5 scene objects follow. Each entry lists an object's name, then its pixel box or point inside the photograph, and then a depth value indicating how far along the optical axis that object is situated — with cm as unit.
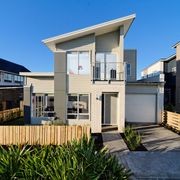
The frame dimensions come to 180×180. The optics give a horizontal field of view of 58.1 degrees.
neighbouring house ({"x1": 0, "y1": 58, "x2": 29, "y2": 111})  2018
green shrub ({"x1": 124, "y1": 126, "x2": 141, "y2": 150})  852
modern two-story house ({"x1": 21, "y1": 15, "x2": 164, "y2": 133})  1161
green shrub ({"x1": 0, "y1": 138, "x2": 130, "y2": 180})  351
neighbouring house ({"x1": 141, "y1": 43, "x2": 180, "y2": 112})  1903
